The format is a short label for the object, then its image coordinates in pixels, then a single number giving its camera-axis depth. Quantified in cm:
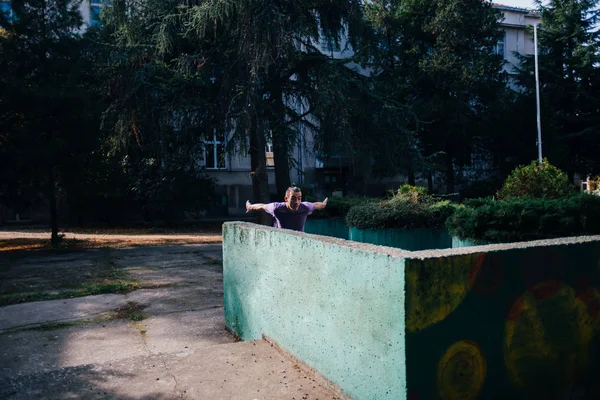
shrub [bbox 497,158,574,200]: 1028
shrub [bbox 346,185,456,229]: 920
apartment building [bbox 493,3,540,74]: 3725
